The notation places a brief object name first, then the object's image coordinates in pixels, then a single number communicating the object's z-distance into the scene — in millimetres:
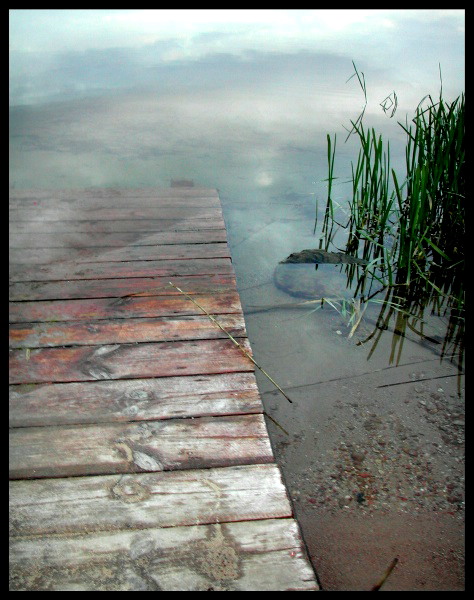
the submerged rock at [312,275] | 2443
